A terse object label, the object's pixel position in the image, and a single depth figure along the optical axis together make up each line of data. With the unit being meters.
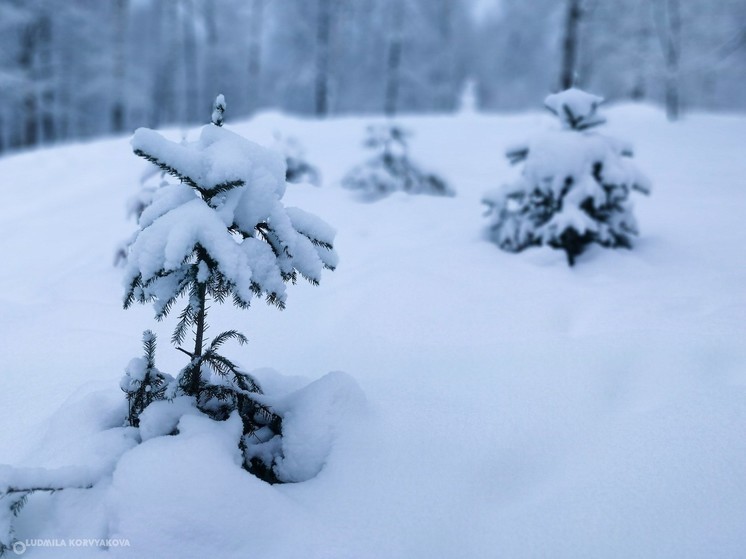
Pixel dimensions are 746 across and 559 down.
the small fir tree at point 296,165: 6.10
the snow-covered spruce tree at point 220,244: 1.77
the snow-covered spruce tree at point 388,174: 6.09
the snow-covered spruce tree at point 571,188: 4.11
